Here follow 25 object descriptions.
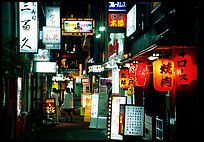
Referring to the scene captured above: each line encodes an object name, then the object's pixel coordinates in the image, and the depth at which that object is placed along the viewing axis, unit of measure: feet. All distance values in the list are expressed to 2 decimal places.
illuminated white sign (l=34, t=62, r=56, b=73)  92.83
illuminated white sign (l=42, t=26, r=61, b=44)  90.02
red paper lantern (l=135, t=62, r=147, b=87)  52.80
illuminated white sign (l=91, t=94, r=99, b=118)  85.24
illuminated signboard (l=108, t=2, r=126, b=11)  74.33
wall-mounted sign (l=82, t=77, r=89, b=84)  154.44
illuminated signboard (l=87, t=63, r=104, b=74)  109.91
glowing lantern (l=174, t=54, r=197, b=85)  40.37
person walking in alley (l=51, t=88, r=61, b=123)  99.93
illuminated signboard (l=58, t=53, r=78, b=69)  168.51
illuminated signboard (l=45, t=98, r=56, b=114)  96.97
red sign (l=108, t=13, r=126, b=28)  73.61
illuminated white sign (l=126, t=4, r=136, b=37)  61.93
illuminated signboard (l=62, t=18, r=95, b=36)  96.73
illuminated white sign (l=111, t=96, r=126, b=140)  62.28
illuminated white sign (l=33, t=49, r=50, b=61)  95.51
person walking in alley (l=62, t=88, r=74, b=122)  105.33
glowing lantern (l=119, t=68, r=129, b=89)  64.69
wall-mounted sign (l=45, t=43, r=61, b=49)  94.38
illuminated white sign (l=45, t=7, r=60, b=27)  93.66
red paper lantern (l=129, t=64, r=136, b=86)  56.43
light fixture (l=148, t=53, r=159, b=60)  47.36
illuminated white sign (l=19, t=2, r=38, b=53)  65.62
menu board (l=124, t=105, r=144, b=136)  51.49
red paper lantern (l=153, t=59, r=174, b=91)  41.93
